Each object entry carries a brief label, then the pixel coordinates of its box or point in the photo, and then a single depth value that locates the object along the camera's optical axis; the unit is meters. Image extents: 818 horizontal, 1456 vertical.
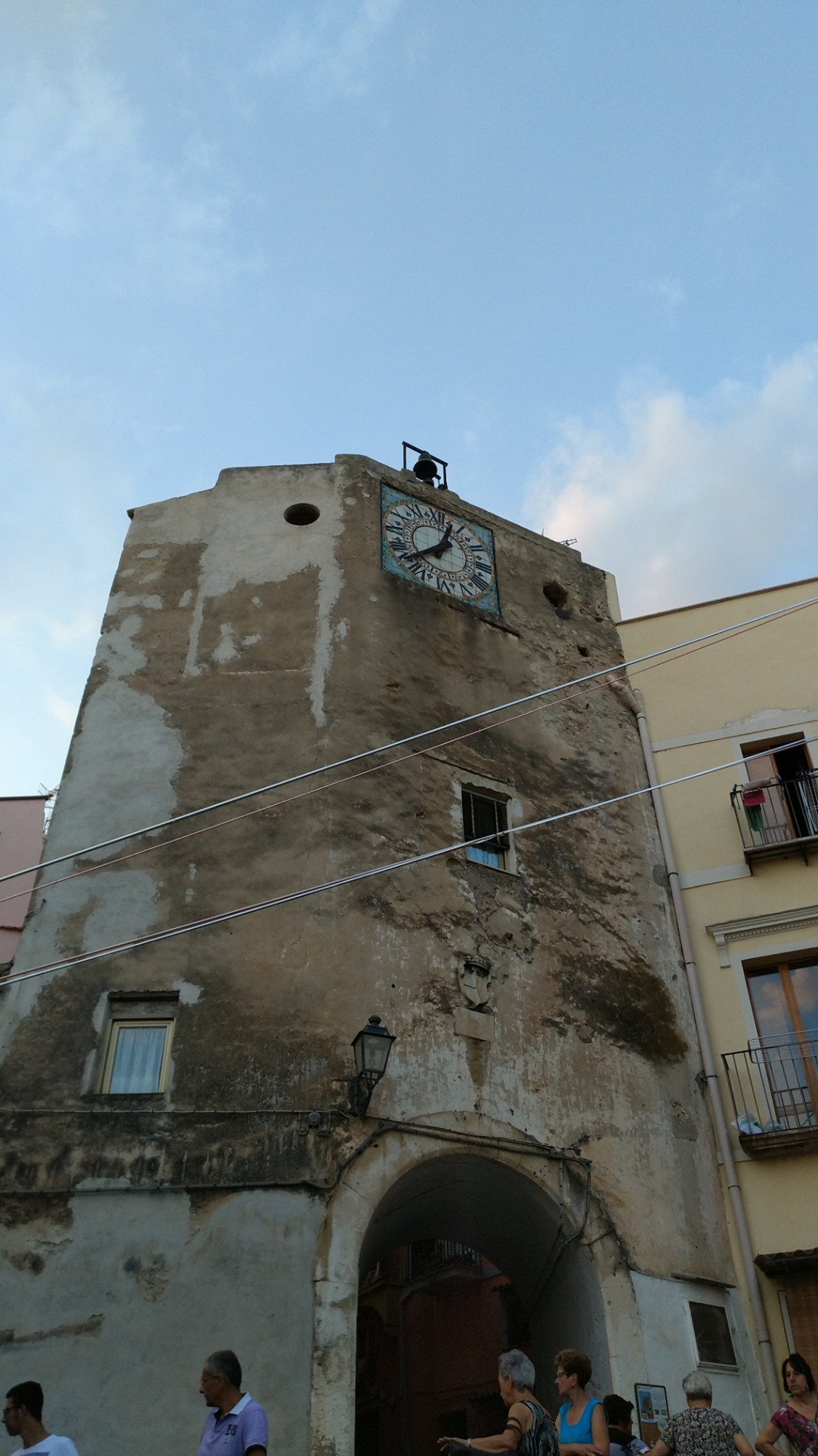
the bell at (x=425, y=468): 17.55
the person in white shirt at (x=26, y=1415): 6.28
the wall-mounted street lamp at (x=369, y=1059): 10.61
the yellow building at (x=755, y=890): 12.12
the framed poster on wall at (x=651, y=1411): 10.52
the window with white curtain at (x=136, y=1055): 10.80
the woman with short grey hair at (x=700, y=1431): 6.79
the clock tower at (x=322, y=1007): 9.76
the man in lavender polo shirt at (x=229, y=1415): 5.75
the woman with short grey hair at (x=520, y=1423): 5.81
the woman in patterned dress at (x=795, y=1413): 7.30
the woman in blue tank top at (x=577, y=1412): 6.93
